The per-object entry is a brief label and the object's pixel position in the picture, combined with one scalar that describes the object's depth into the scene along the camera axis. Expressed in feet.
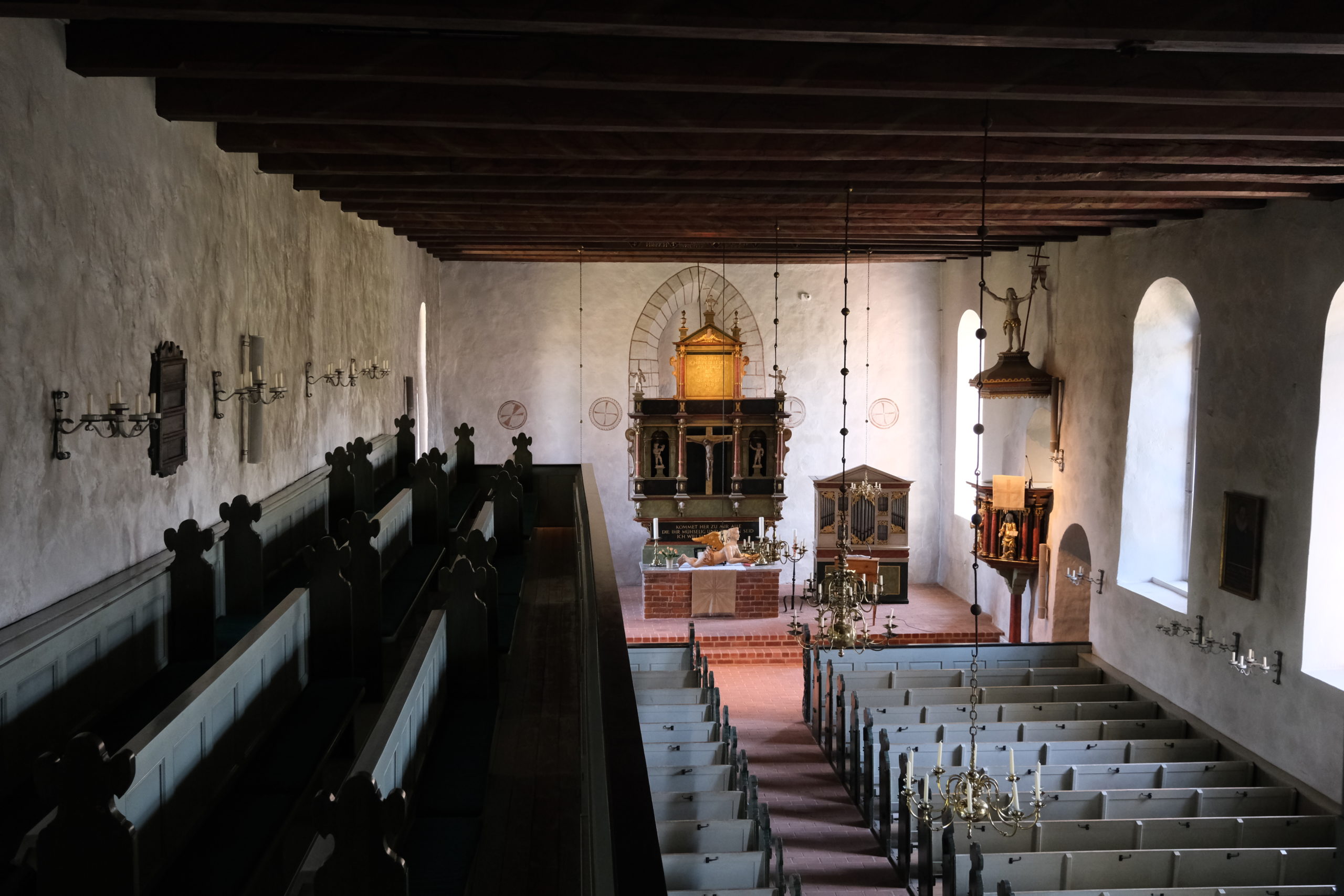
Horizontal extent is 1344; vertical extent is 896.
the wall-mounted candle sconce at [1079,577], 44.01
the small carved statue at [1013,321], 52.11
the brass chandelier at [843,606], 30.73
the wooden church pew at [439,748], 11.83
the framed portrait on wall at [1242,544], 33.01
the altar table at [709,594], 57.67
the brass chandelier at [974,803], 22.56
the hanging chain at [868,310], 65.05
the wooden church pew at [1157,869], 25.17
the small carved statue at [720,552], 58.03
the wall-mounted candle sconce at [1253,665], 31.94
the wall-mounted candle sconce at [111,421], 17.21
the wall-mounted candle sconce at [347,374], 33.17
